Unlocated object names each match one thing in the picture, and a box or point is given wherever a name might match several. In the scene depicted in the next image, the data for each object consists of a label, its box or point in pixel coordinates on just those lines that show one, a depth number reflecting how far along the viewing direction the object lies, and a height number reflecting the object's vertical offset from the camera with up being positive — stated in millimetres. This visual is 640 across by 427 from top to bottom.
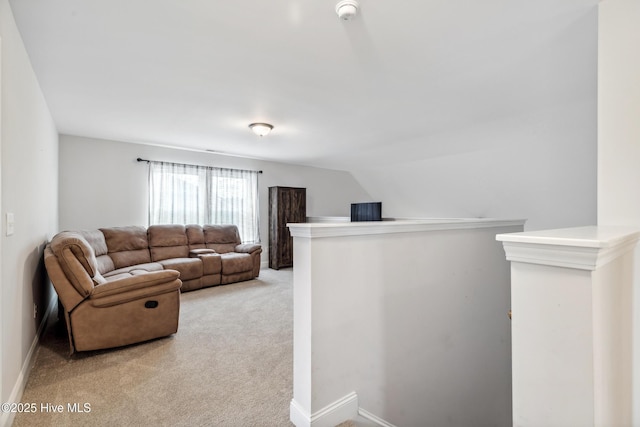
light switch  1685 -64
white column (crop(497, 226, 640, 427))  832 -346
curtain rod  4932 +915
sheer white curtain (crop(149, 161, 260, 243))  5129 +336
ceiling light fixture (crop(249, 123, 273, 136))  3678 +1096
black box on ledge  4902 +35
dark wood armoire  6172 -111
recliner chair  2367 -758
